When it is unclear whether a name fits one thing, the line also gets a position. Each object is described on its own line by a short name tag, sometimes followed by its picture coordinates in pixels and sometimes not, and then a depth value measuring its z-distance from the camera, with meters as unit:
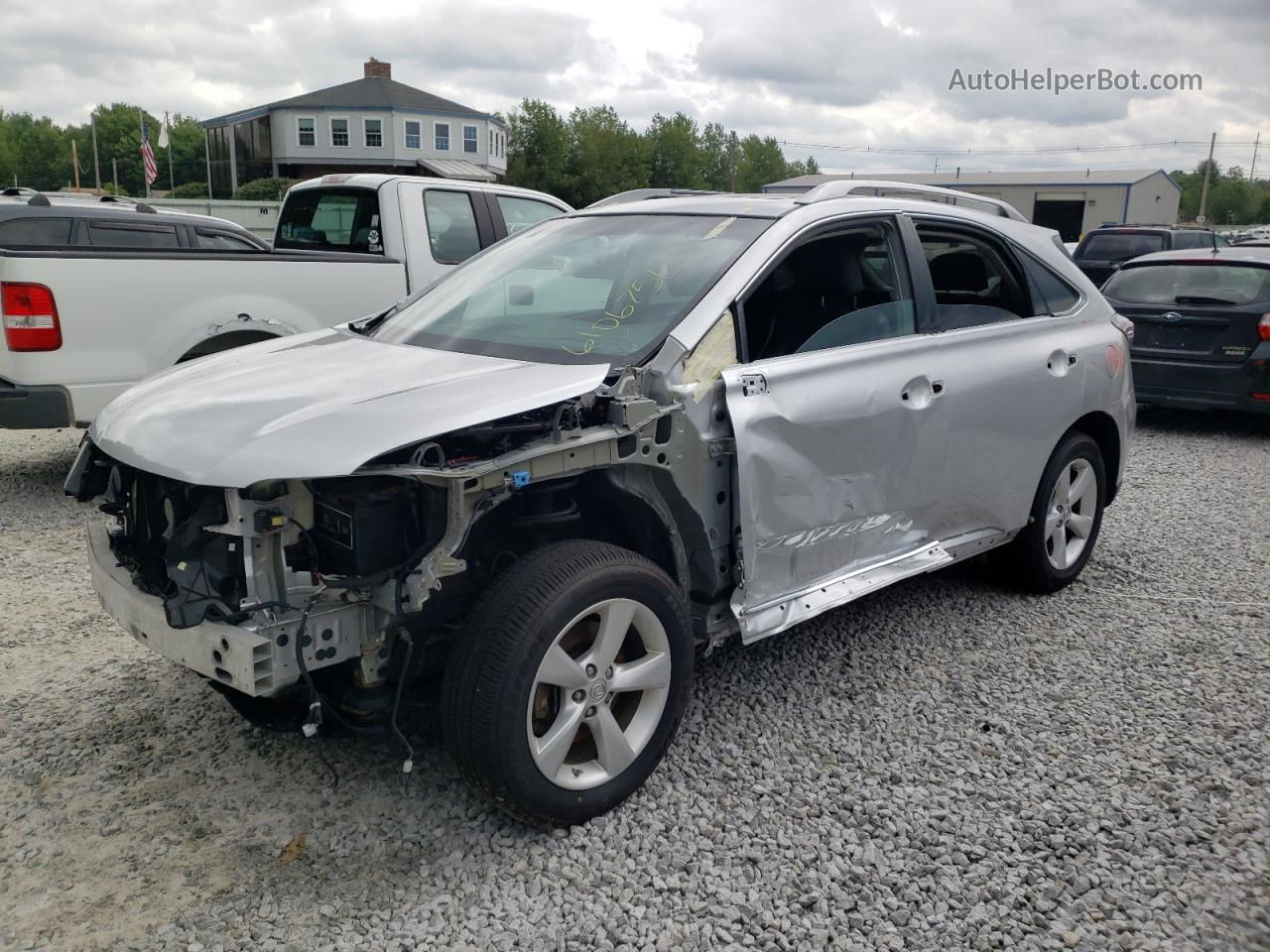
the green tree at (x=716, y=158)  96.88
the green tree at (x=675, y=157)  83.62
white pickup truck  6.00
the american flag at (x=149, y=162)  41.06
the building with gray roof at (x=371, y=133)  63.69
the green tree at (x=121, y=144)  103.00
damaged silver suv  2.84
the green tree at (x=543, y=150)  66.00
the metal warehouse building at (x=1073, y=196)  64.19
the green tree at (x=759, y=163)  110.44
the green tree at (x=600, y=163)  67.00
